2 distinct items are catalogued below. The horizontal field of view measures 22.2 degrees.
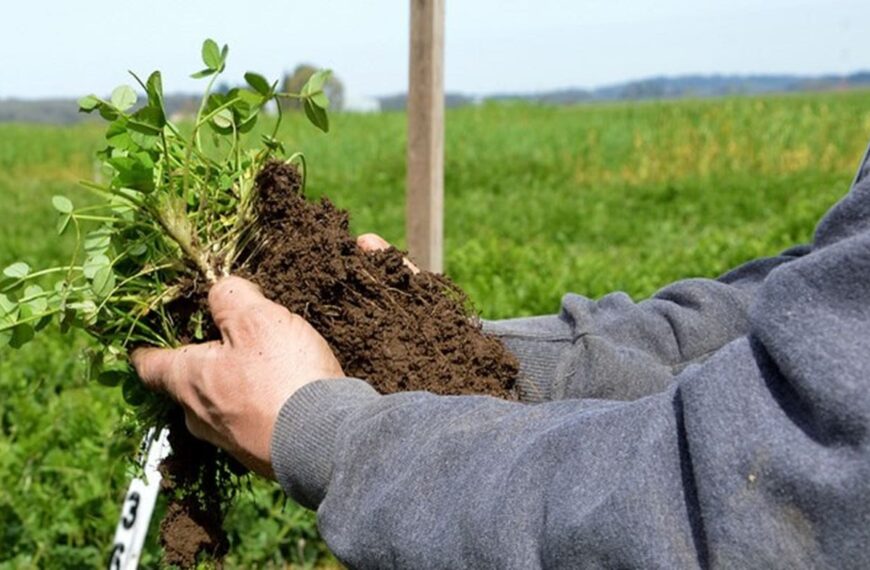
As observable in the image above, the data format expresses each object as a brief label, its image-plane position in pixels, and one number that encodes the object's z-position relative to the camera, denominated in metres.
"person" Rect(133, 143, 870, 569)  1.15
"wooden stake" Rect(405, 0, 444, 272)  2.36
